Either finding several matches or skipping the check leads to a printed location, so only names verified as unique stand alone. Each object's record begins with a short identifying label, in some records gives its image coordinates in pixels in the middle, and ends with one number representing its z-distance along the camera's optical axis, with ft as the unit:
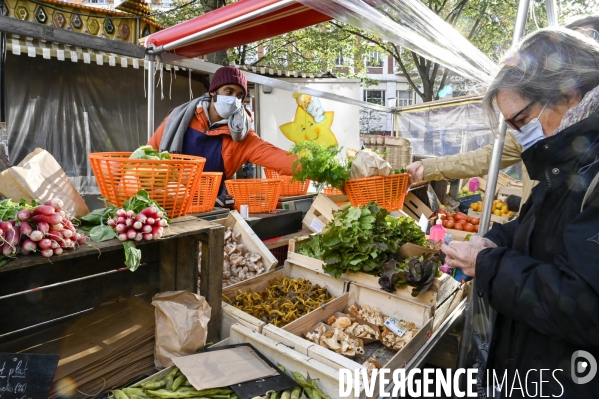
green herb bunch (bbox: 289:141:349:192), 10.18
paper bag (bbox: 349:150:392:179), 10.25
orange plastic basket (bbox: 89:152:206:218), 6.05
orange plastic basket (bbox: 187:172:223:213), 9.54
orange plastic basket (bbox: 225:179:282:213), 11.51
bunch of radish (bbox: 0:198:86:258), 4.48
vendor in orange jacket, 11.14
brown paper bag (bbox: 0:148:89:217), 5.41
